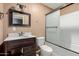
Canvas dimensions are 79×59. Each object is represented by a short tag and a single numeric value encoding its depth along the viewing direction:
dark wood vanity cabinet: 1.60
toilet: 1.71
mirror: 1.59
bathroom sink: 1.51
